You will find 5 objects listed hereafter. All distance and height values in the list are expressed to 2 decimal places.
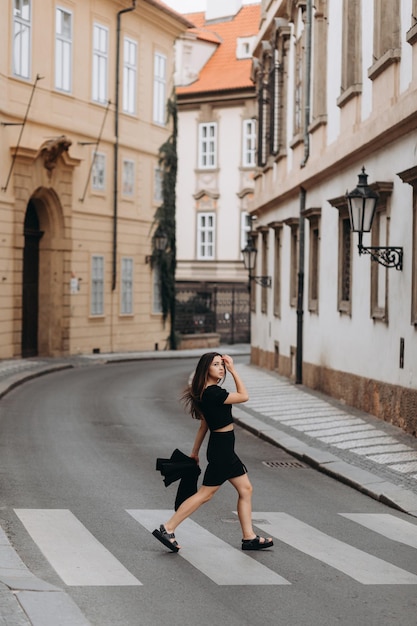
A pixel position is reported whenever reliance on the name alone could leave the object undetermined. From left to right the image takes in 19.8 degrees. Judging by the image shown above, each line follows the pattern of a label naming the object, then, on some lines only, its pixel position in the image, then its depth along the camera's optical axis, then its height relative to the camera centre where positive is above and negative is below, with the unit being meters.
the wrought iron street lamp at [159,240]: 40.19 +1.53
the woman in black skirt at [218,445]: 8.73 -1.17
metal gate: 44.81 -0.95
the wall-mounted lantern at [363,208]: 16.22 +1.10
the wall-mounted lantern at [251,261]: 31.62 +0.69
